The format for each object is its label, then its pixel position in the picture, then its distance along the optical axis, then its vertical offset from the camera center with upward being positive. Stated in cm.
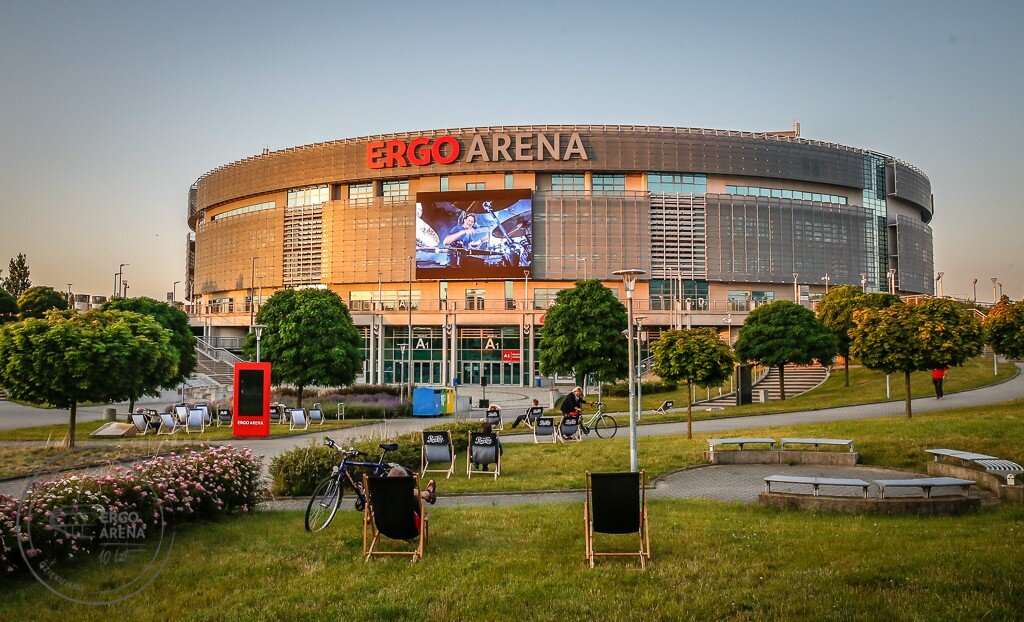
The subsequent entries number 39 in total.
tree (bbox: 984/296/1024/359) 2533 +55
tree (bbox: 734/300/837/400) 3750 +44
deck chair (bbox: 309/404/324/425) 2830 -255
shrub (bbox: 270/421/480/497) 1268 -205
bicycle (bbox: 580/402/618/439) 2320 -245
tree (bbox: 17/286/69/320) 6806 +431
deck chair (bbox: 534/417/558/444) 2070 -229
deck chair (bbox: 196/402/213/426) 2638 -243
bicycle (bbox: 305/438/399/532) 943 -184
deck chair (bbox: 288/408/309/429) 2633 -247
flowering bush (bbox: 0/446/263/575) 732 -171
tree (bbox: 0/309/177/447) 1981 -29
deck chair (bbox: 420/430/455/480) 1480 -197
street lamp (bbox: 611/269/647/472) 1357 +12
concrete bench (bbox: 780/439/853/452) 1505 -190
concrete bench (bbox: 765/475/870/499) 1041 -189
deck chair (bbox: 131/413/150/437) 2462 -242
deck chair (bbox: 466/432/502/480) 1478 -202
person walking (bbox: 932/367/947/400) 2776 -121
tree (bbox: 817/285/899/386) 4197 +234
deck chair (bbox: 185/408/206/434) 2539 -245
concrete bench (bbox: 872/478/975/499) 1003 -181
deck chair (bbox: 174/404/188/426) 2553 -224
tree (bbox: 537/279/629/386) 3784 +55
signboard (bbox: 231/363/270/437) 2316 -175
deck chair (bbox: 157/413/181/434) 2503 -251
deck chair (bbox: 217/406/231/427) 2736 -249
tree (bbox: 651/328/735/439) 2033 -33
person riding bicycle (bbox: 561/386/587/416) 2144 -161
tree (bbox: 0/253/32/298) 8388 +795
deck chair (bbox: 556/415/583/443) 2073 -223
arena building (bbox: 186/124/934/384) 6881 +1144
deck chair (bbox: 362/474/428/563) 793 -170
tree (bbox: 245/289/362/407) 3506 +10
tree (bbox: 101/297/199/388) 3866 +145
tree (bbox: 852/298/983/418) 2080 +26
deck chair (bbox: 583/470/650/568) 771 -160
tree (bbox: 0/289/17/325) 7012 +393
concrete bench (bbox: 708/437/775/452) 1568 -196
